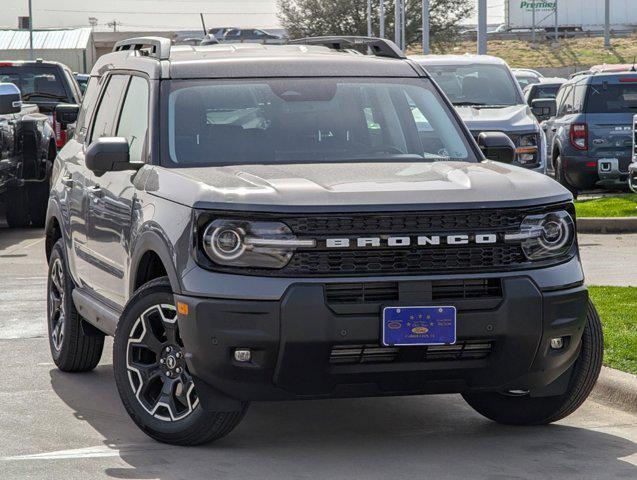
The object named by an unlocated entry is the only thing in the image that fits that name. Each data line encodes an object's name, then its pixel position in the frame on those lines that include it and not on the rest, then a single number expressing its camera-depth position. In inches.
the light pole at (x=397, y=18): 2733.3
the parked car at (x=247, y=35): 3988.7
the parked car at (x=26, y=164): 679.1
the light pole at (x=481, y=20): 1143.0
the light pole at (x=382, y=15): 2929.6
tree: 3698.3
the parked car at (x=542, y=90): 1131.3
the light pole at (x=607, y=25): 3528.5
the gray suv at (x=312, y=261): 241.1
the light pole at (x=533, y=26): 3885.3
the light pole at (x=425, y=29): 1802.4
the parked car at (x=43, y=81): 880.9
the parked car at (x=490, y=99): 674.8
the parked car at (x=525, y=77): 1500.4
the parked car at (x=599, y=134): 835.4
